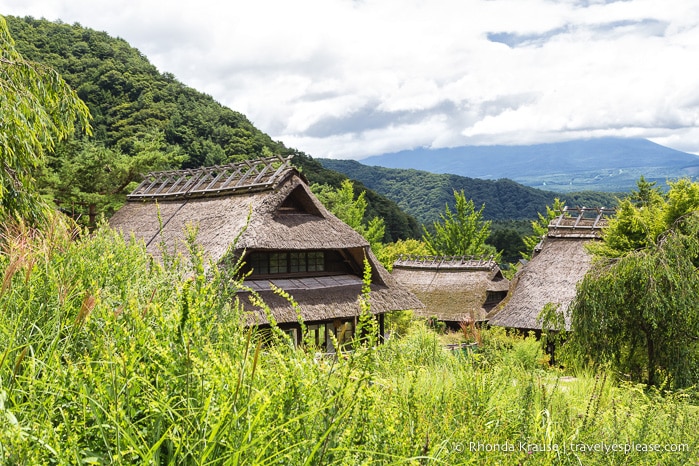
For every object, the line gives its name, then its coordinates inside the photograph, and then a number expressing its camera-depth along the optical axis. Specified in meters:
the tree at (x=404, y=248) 39.06
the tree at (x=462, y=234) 40.78
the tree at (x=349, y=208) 32.66
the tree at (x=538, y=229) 37.42
